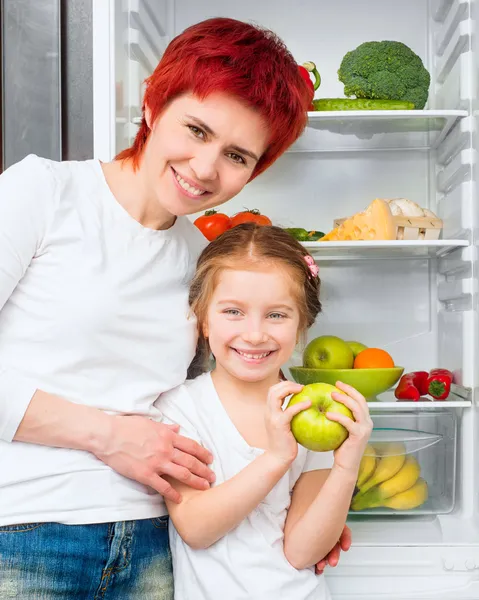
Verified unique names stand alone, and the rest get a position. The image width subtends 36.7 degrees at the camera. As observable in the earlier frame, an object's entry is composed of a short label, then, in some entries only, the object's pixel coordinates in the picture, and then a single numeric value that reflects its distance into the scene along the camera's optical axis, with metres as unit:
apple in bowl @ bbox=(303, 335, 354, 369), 1.74
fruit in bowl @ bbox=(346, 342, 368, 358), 1.80
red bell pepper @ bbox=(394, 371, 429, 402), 1.76
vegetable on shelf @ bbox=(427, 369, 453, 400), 1.75
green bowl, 1.70
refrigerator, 1.60
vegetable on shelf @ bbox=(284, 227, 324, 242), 1.76
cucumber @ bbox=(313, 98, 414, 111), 1.79
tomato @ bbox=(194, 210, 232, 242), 1.70
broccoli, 1.79
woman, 1.05
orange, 1.72
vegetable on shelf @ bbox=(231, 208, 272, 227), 1.72
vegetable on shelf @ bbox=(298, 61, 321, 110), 1.72
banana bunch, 1.69
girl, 1.09
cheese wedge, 1.72
